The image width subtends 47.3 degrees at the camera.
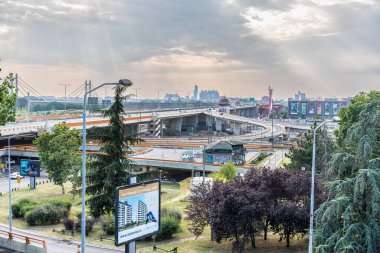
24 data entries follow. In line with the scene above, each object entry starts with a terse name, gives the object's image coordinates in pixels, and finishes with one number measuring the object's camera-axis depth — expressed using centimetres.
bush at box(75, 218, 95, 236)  3697
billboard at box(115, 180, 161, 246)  1962
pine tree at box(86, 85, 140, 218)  3338
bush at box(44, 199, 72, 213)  4272
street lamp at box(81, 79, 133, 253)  1811
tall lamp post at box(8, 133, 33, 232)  3464
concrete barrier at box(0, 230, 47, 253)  2803
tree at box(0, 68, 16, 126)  2991
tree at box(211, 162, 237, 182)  4787
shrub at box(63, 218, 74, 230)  3800
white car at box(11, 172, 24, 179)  6628
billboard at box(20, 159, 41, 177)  5469
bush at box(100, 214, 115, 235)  3609
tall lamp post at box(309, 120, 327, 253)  2171
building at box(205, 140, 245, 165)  6875
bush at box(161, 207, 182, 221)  3774
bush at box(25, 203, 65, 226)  4016
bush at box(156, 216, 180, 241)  3441
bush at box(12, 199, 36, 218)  4256
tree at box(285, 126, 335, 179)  4638
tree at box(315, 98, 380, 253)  2162
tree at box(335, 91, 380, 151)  5053
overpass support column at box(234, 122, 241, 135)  19515
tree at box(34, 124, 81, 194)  5225
